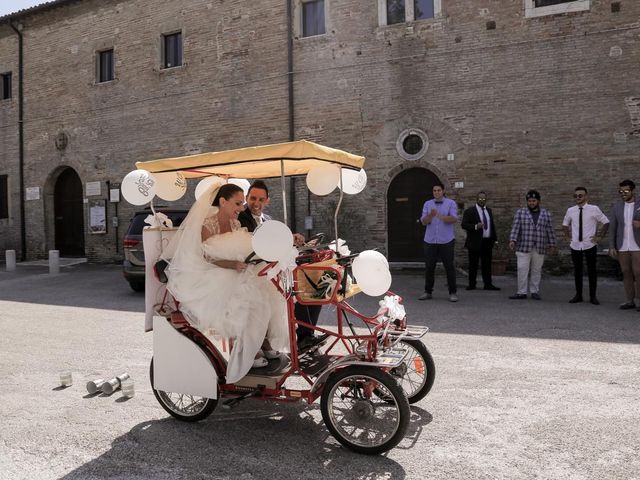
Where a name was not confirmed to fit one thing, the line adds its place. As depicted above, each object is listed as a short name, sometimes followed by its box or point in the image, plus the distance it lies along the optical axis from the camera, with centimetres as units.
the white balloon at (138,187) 379
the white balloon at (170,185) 407
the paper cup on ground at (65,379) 450
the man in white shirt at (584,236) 809
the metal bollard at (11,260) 1540
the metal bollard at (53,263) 1418
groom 385
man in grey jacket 741
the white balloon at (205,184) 479
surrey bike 316
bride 348
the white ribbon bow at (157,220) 393
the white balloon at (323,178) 434
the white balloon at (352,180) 440
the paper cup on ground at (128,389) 420
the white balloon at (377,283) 358
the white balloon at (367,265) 358
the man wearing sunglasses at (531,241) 852
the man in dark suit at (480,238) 962
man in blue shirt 832
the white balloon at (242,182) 490
